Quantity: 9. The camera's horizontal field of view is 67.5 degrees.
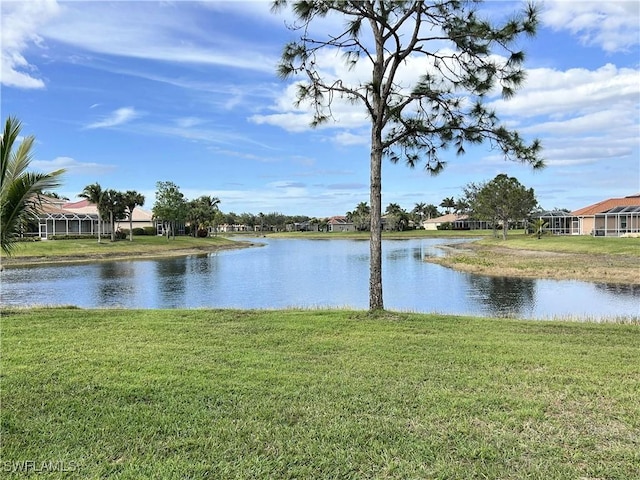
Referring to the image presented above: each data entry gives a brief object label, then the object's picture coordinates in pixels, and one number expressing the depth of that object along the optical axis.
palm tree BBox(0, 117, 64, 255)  6.55
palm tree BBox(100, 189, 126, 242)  50.16
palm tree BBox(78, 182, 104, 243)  49.34
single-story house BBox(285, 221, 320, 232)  137.88
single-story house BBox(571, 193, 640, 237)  50.31
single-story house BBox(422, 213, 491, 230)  109.88
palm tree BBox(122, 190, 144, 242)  53.22
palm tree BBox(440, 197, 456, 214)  129.25
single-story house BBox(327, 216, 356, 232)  128.25
